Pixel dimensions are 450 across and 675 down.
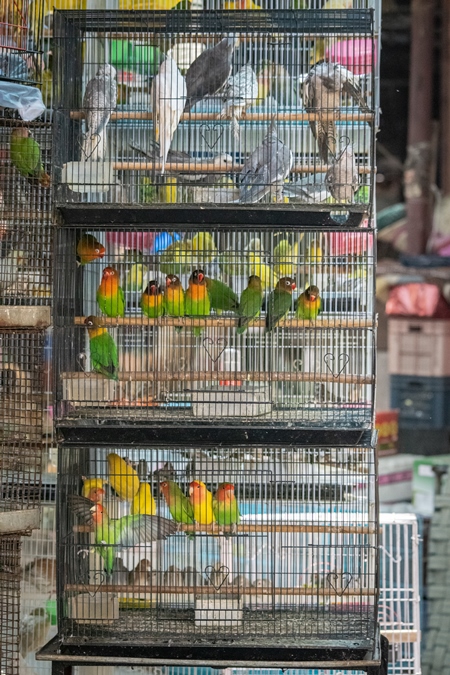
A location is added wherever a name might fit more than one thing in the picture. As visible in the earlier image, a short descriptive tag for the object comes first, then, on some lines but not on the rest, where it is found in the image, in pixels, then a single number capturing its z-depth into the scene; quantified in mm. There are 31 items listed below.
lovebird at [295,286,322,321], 5250
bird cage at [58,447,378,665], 5078
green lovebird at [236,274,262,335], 5238
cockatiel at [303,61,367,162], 5086
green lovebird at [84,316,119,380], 5219
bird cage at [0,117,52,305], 5411
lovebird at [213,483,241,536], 5187
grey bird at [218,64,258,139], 5289
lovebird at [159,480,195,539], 5316
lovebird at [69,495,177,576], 5105
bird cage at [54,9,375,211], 5137
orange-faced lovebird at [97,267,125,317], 5285
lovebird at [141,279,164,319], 5309
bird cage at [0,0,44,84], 5285
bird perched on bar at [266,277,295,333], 5230
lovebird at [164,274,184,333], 5320
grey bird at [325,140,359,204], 5059
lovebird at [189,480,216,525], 5203
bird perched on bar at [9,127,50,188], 5359
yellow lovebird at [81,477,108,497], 5391
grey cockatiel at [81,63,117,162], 5207
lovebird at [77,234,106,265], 5418
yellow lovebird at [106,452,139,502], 5348
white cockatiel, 5203
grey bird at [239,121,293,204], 5121
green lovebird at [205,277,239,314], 5421
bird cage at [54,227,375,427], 5211
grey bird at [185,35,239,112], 5180
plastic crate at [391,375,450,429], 7293
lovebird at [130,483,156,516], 5293
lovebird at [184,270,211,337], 5266
